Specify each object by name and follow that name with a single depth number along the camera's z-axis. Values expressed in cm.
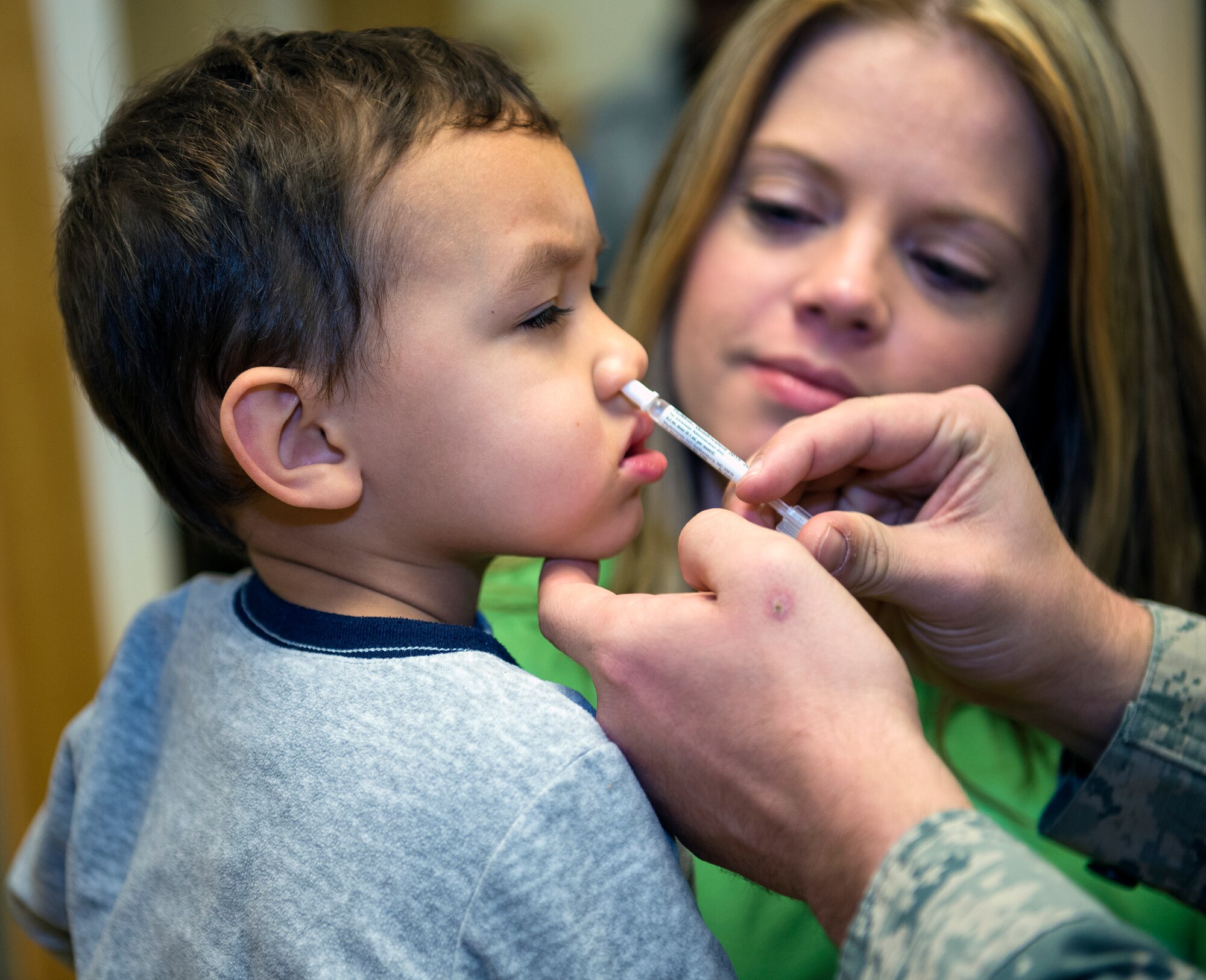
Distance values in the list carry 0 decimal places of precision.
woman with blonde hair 108
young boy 61
